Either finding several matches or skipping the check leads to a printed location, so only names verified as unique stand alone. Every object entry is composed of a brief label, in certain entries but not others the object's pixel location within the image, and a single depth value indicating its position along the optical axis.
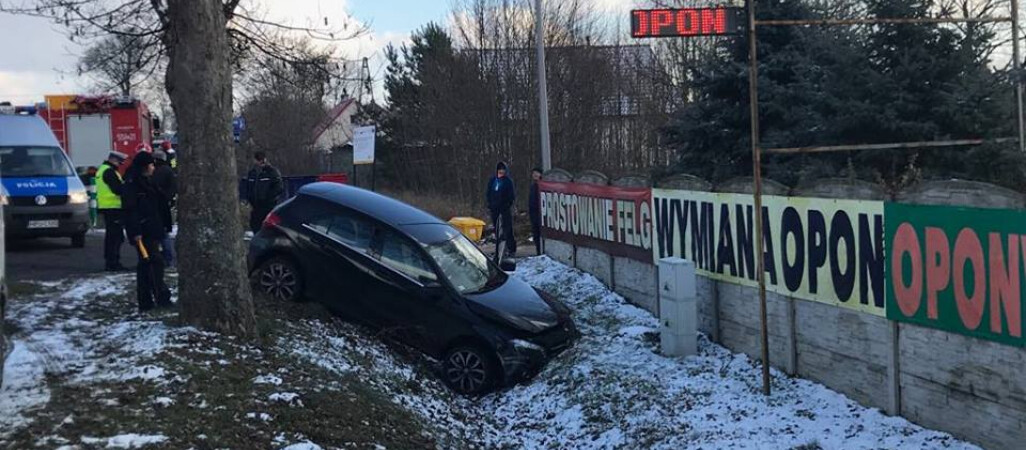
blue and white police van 15.08
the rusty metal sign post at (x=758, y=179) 7.46
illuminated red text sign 7.48
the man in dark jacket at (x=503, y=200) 16.50
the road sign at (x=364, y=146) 25.16
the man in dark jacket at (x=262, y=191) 13.44
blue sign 27.78
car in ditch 9.38
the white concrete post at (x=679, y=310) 9.10
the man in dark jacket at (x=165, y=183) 9.75
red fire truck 22.81
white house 51.66
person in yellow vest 12.01
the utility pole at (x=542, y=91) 22.56
